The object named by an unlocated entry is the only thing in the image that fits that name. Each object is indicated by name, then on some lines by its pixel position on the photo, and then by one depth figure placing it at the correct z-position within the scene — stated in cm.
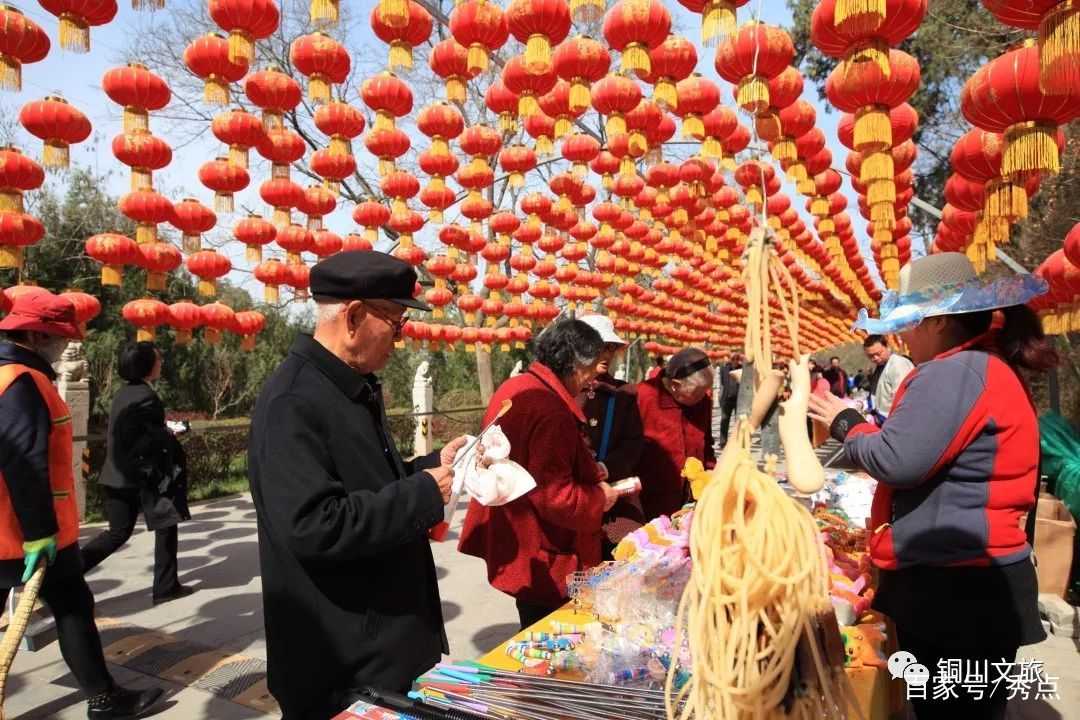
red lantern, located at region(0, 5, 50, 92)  381
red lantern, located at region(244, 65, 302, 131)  501
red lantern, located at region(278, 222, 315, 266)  684
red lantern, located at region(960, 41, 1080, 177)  329
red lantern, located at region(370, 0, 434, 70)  439
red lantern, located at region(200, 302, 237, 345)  713
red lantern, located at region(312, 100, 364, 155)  561
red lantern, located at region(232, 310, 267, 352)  754
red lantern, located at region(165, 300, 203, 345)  691
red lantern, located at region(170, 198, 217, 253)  583
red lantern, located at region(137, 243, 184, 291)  591
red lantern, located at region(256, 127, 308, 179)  541
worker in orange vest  244
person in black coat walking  395
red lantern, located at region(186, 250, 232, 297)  637
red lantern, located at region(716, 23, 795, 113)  407
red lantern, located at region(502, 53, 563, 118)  488
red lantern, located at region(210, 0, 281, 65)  402
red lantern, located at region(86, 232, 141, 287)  564
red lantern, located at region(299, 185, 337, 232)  655
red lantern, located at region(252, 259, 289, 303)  730
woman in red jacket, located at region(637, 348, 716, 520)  338
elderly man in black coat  136
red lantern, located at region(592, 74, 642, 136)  521
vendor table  176
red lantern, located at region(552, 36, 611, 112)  466
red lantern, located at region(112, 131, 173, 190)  487
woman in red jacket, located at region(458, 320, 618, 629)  229
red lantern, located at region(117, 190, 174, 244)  545
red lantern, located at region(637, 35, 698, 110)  445
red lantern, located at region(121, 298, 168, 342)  627
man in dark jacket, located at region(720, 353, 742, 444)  1185
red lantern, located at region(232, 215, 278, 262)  657
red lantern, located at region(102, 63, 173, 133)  465
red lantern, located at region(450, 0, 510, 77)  436
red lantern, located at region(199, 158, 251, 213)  553
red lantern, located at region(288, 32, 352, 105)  475
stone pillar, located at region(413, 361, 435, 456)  1204
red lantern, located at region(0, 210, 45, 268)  489
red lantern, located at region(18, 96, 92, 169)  463
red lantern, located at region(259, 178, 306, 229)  606
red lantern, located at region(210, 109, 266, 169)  495
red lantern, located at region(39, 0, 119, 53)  365
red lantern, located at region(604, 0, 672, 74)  412
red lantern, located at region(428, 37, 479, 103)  492
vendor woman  159
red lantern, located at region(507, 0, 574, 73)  414
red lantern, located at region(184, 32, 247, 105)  439
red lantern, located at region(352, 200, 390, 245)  757
